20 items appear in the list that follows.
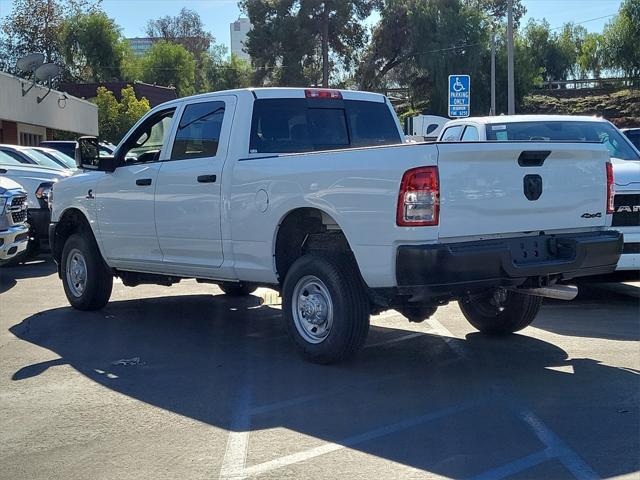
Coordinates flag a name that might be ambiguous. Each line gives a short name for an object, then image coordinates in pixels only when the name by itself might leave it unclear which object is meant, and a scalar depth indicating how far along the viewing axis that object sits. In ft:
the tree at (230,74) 244.42
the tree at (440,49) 170.30
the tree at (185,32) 291.99
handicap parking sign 77.46
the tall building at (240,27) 606.79
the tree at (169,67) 230.07
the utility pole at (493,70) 110.61
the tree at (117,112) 145.89
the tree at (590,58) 203.85
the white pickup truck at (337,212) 18.81
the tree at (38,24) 206.59
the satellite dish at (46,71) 88.38
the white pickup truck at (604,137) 28.94
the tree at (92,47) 204.54
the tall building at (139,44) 567.75
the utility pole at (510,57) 78.74
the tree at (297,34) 181.57
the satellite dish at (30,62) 86.40
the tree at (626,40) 172.14
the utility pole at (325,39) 183.19
